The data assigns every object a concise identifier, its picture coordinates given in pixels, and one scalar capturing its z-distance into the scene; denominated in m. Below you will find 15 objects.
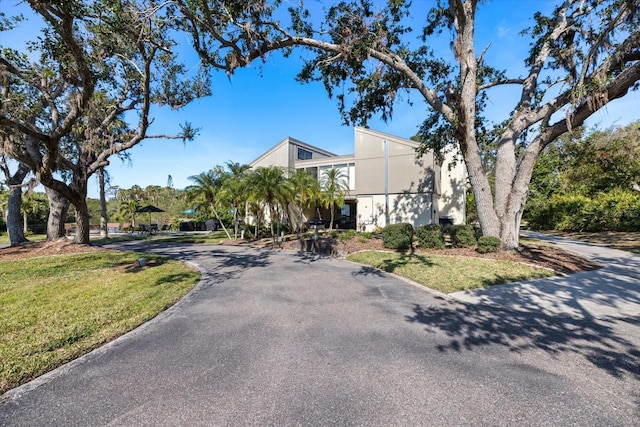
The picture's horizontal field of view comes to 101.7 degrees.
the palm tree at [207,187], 16.89
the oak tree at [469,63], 7.02
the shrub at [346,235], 12.75
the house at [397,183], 17.27
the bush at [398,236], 10.64
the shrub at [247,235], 17.23
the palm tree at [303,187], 14.77
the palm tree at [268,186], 13.64
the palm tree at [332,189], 16.67
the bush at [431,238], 10.34
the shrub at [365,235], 13.07
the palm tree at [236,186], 14.60
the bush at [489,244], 8.85
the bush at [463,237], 10.08
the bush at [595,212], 15.91
